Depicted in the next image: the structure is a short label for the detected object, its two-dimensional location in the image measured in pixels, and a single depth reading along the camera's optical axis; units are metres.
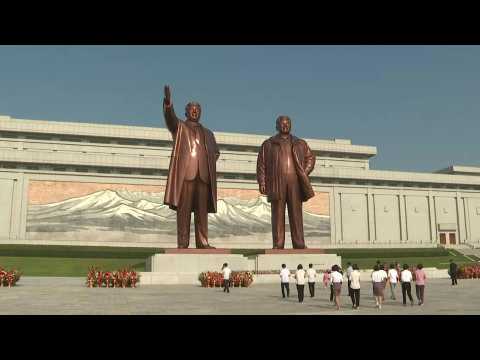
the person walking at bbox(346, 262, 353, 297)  11.82
